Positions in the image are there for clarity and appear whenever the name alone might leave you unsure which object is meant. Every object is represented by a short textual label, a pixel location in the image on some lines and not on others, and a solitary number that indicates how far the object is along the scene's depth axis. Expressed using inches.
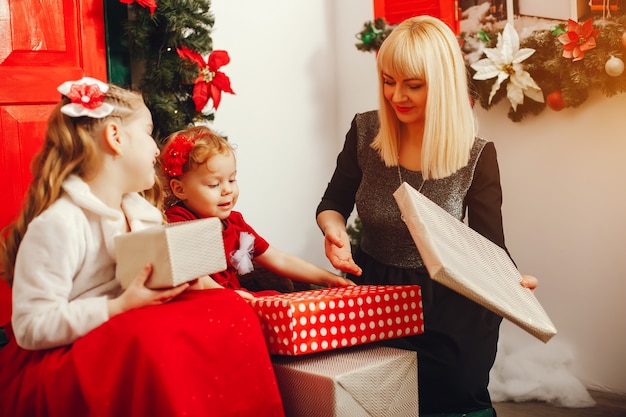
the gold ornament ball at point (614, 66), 91.8
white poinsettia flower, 102.9
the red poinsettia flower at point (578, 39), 94.7
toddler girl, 80.4
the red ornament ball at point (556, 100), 100.6
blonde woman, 78.7
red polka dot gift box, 67.2
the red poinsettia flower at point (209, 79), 94.8
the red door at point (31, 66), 87.4
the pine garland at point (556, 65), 94.0
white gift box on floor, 64.6
